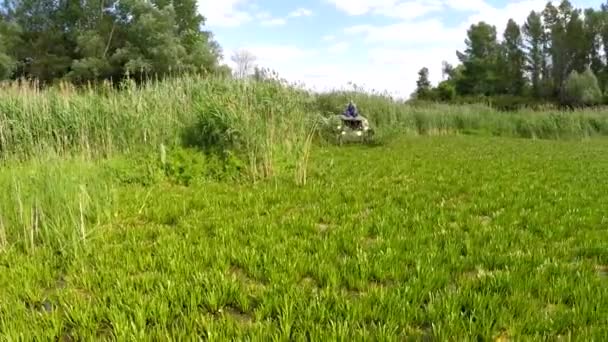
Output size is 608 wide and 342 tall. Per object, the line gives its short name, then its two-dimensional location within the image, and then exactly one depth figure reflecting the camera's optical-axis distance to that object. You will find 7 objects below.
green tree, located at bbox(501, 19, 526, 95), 62.28
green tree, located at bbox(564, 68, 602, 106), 45.56
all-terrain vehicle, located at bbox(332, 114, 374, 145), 16.02
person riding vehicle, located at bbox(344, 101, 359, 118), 16.69
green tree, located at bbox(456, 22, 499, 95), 61.94
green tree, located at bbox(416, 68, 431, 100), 71.31
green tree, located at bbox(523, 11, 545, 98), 62.19
